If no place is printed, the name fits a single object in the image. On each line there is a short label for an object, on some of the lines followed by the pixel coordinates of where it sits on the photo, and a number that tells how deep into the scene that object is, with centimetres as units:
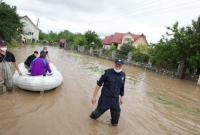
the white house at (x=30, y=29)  3340
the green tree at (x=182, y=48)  1230
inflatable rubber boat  432
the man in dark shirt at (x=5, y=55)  396
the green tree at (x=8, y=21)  1296
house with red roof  2943
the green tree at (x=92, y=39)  2618
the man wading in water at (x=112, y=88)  319
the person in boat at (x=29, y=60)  554
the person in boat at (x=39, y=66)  458
